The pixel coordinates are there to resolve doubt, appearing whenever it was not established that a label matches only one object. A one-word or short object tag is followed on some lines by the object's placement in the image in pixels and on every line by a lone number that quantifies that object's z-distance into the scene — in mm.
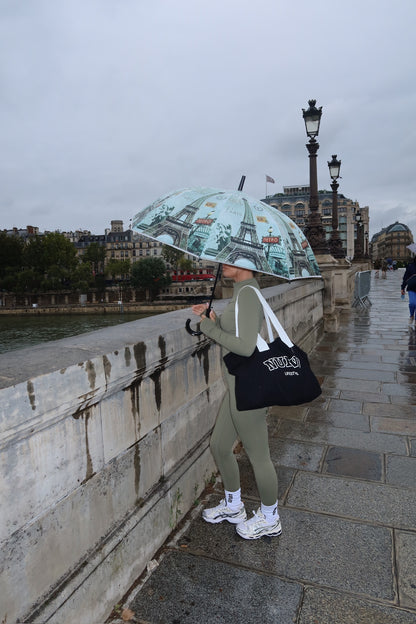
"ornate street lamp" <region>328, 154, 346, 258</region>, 17125
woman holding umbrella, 2271
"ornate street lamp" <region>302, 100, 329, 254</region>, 10883
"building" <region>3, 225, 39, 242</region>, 122175
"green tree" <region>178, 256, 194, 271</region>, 116512
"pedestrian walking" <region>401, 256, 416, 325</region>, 9570
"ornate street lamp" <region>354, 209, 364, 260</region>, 34894
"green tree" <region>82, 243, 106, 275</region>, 115562
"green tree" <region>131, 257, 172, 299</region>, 91812
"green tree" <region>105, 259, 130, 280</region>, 111250
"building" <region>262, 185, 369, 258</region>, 114375
